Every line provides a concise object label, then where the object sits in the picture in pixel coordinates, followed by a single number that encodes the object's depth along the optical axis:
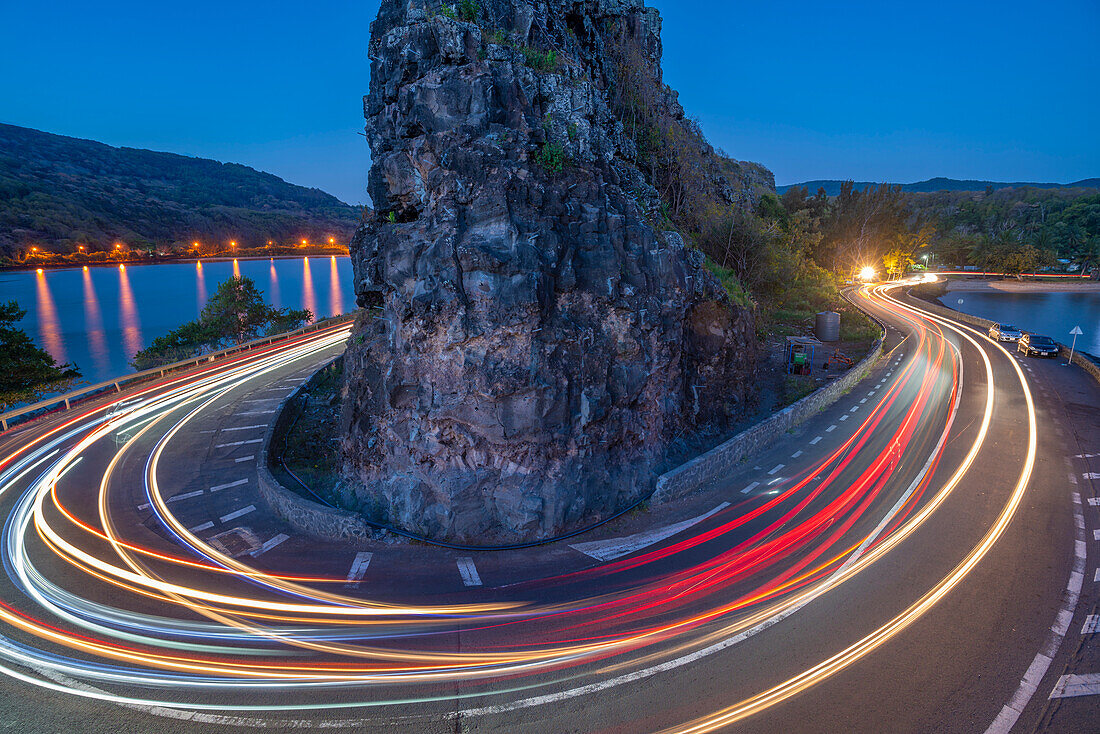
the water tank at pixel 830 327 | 35.03
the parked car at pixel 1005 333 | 34.91
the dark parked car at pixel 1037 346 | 30.16
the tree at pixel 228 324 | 37.03
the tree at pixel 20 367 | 24.34
